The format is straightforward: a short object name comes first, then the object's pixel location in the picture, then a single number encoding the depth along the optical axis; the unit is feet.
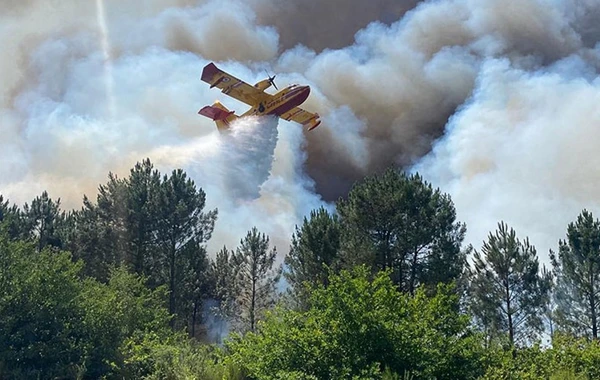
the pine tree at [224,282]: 118.73
